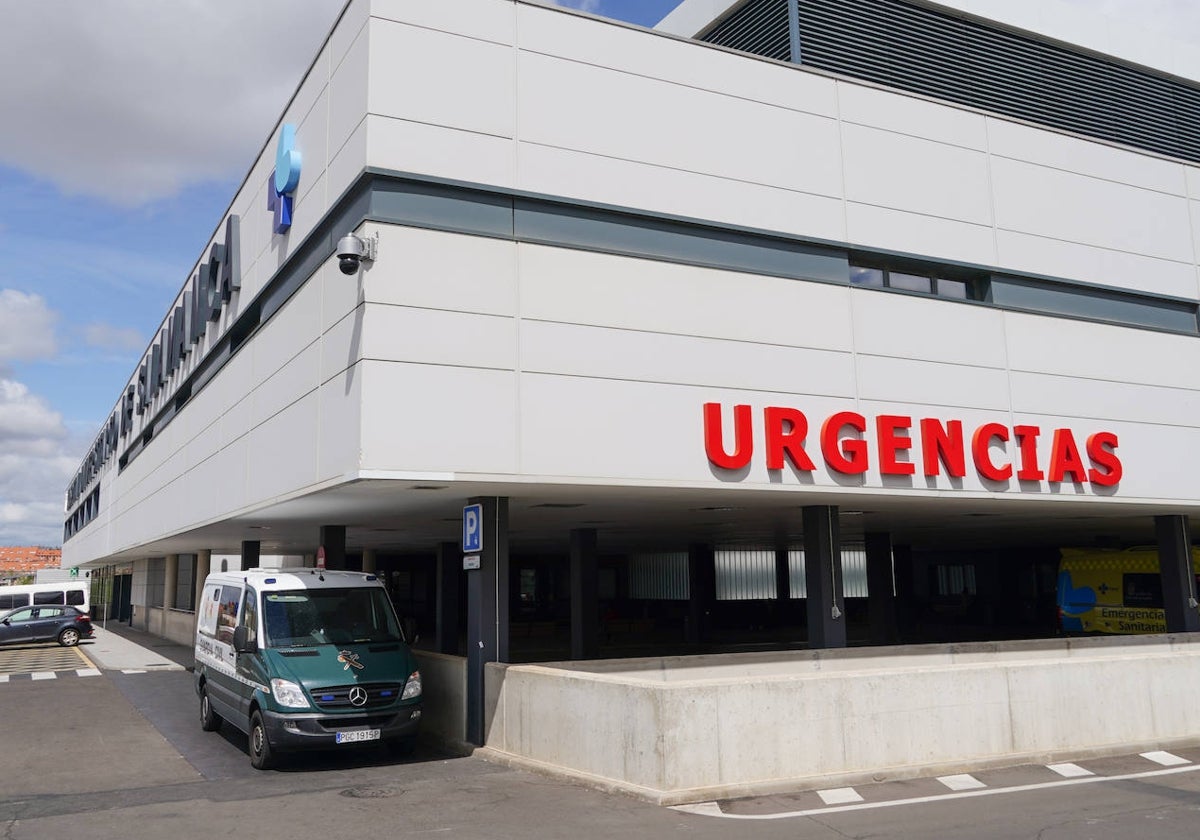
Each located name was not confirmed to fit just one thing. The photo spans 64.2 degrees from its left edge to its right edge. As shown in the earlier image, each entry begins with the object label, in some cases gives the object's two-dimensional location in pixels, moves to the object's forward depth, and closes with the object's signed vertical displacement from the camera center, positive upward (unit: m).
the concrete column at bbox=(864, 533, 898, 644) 26.19 -0.83
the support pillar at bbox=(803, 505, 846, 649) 15.76 -0.26
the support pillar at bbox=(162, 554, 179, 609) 41.34 -0.16
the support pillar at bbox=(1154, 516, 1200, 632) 19.30 -0.44
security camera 11.99 +3.99
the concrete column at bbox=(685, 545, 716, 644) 31.28 -0.91
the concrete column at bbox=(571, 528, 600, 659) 21.25 -0.59
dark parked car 33.88 -1.63
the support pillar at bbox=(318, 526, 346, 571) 18.48 +0.55
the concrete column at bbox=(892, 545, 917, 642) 32.31 -1.24
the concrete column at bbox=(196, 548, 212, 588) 35.41 +0.37
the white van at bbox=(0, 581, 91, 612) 46.47 -0.75
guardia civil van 11.77 -1.18
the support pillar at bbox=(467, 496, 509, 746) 13.23 -0.53
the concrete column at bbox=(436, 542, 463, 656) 26.38 -0.94
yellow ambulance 26.81 -1.09
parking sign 13.55 +0.56
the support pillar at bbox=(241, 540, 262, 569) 24.55 +0.56
